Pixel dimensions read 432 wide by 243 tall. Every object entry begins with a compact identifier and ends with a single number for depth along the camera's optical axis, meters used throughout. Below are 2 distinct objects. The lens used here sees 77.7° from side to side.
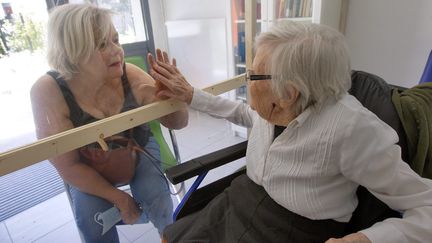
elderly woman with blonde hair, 0.81
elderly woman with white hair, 0.63
